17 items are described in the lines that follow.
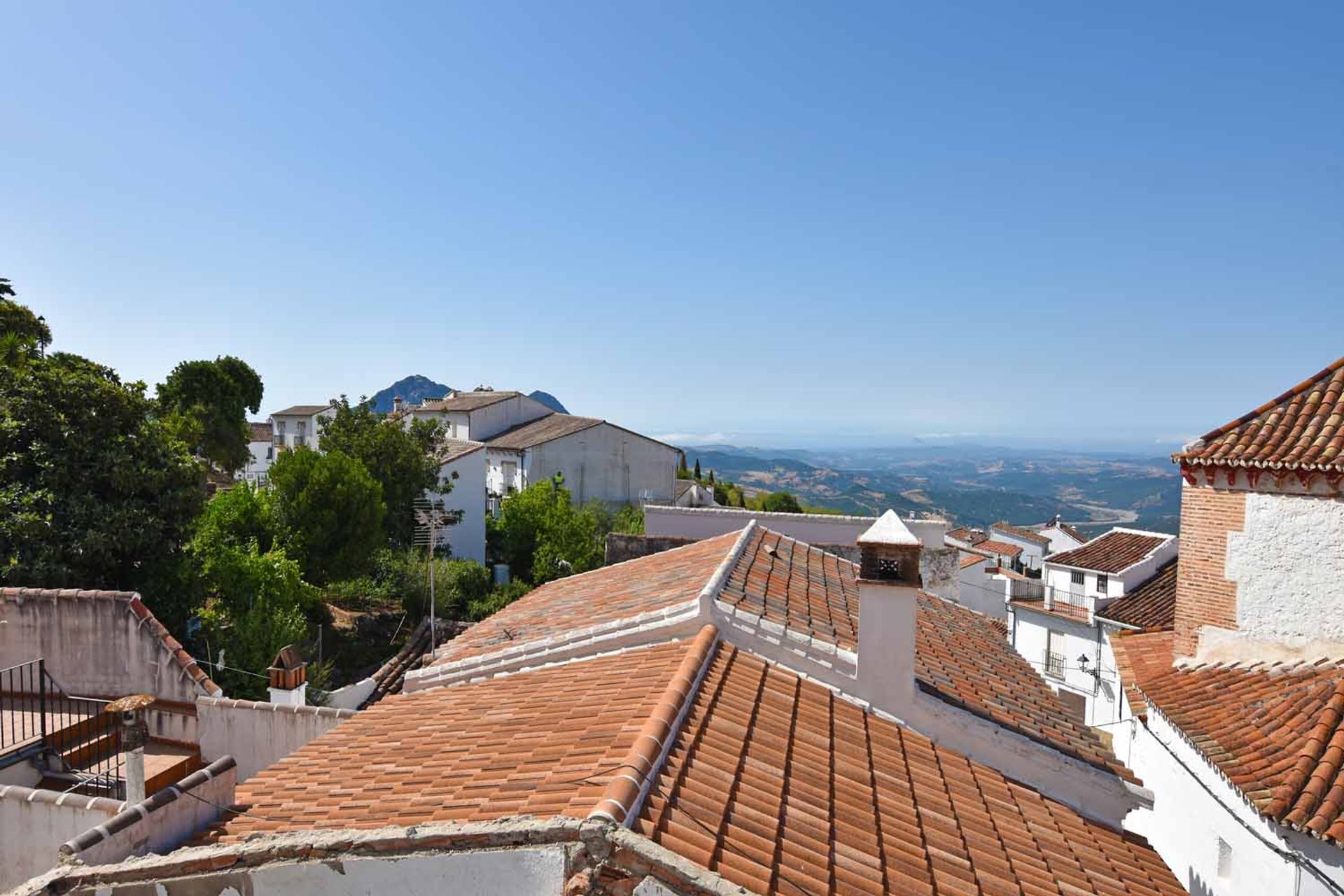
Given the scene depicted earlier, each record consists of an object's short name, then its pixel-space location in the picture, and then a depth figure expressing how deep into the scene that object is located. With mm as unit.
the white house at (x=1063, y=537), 58406
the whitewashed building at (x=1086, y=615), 24750
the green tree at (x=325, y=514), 26891
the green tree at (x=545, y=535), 32781
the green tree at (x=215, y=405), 43375
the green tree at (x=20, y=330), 23062
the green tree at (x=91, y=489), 15789
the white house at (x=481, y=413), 50188
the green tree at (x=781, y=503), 65125
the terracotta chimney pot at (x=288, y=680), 10633
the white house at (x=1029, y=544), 59969
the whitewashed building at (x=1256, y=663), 7656
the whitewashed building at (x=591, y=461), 44531
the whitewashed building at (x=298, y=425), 58656
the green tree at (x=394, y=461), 34406
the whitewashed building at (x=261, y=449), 60969
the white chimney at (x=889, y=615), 7047
